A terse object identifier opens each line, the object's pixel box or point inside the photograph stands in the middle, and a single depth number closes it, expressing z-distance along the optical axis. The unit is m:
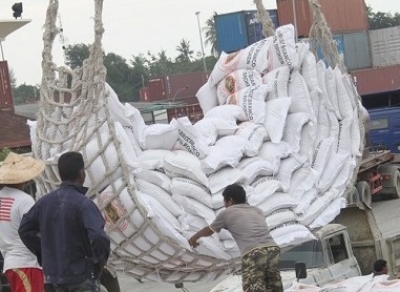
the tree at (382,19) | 81.53
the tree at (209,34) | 76.02
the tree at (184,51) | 90.97
